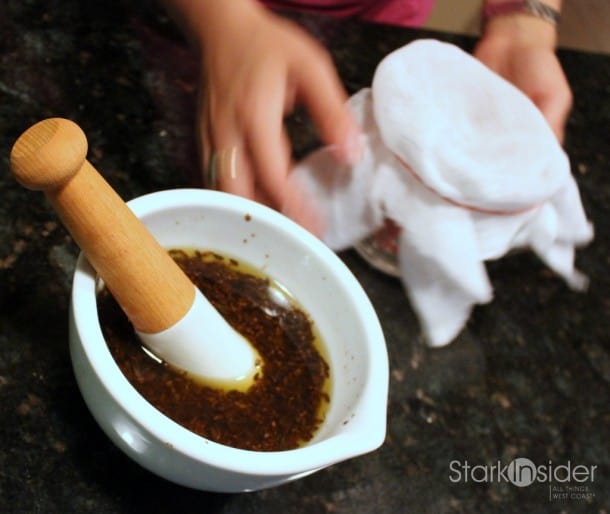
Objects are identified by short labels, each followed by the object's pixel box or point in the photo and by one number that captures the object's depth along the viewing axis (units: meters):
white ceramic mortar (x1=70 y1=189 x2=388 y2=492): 0.52
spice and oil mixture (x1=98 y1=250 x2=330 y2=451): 0.61
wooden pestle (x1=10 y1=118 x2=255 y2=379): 0.47
